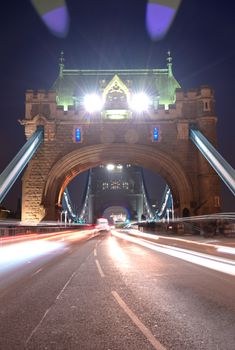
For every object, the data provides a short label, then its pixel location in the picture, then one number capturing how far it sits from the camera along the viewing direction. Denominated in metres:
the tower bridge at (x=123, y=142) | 40.62
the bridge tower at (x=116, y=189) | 111.50
